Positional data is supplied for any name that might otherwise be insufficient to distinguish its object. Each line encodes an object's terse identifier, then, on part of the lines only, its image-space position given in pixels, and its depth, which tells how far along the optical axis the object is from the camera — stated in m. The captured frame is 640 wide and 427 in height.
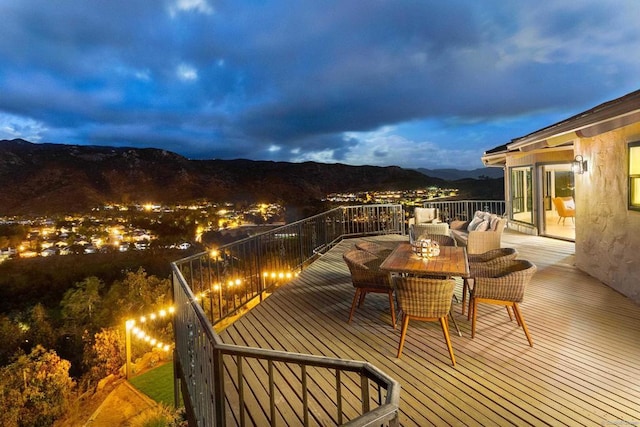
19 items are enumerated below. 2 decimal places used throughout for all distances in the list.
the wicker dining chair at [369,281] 3.92
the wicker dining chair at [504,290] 3.42
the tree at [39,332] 22.86
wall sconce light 5.89
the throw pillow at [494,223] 6.73
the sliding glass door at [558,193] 10.40
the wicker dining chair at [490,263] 4.17
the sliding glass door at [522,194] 9.62
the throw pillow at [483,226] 7.03
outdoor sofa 6.53
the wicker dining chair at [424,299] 3.14
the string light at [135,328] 10.05
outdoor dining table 3.65
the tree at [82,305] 23.98
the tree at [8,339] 21.33
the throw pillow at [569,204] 10.39
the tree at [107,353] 20.70
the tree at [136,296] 24.32
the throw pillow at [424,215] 9.27
